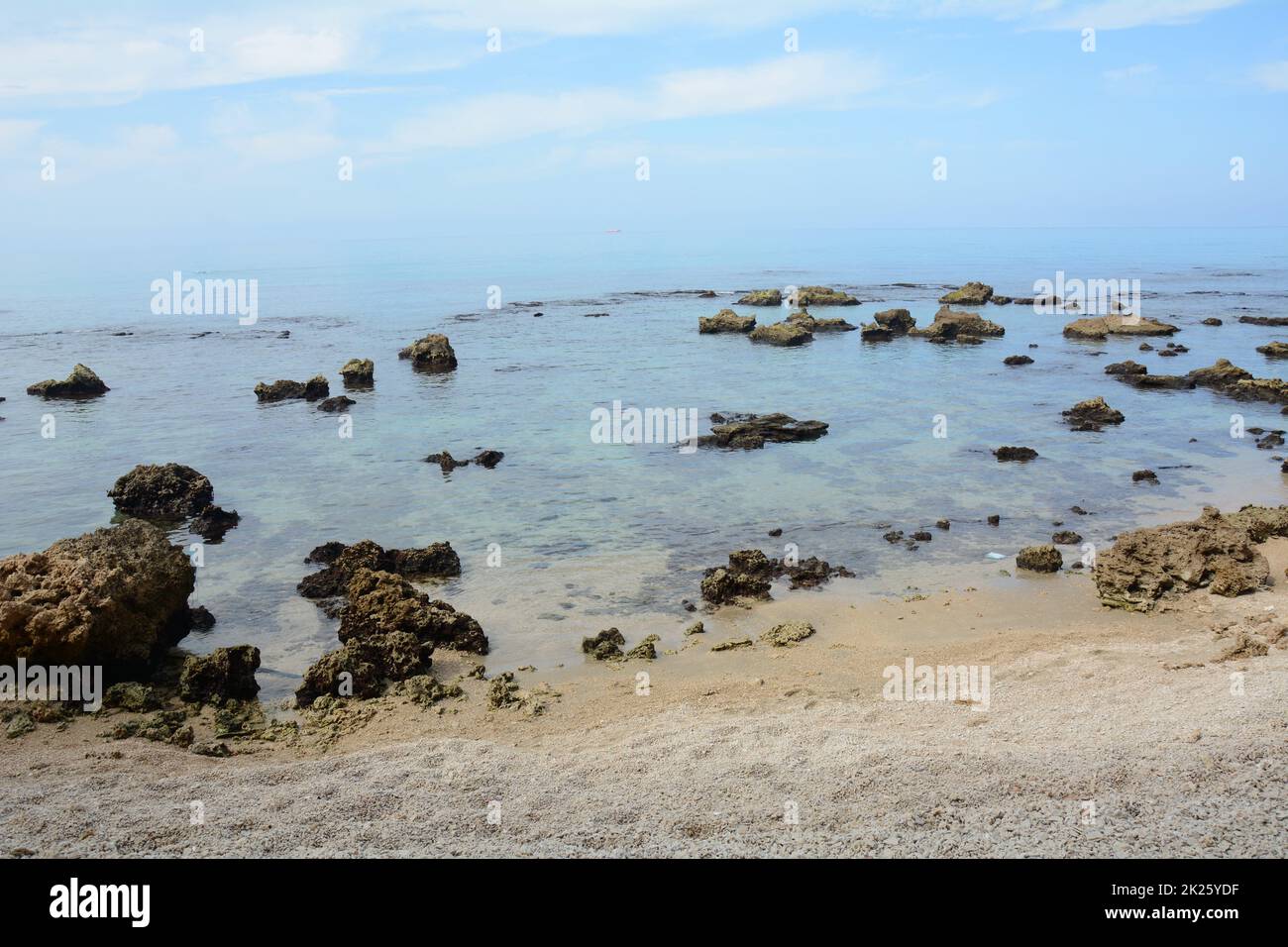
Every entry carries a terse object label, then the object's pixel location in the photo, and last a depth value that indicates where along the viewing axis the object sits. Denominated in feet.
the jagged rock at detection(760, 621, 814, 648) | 39.96
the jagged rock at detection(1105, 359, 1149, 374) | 113.50
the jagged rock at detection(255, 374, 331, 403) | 104.12
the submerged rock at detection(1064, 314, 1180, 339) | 148.66
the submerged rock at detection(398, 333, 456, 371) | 124.06
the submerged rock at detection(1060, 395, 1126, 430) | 86.07
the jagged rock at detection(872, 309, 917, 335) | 153.58
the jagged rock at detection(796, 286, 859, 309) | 197.06
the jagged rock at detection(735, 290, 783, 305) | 200.85
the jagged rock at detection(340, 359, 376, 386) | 112.78
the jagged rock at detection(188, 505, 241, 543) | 56.75
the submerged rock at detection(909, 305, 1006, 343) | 149.59
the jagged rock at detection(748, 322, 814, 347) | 144.87
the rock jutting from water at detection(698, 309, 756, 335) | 157.99
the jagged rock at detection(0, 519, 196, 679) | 33.47
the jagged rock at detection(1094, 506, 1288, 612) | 42.78
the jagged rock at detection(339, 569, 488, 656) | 39.65
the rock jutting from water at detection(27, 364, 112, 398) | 109.19
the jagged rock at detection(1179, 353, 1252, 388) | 104.32
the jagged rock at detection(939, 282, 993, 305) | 197.36
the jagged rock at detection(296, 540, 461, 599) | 46.96
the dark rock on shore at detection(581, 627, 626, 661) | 39.04
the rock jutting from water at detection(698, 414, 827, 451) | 79.05
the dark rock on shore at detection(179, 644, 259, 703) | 34.58
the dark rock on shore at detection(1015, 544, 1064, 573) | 47.62
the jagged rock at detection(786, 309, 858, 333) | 158.40
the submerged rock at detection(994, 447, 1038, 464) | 73.10
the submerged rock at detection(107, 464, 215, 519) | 61.41
